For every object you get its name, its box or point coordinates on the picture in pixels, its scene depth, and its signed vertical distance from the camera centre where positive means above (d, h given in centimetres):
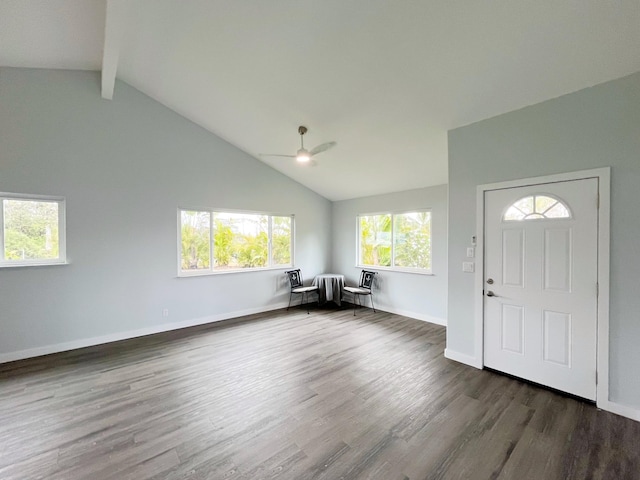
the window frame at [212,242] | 462 -11
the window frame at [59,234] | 334 +6
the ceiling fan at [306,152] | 379 +120
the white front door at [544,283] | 254 -47
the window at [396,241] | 517 -6
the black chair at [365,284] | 565 -100
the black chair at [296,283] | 576 -100
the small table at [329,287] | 599 -108
